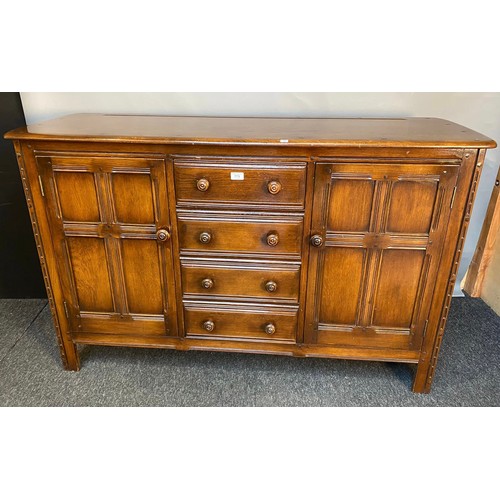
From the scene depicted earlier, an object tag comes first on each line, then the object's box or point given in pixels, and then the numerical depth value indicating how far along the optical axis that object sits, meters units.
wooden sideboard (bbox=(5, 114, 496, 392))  1.39
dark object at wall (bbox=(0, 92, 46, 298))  1.96
